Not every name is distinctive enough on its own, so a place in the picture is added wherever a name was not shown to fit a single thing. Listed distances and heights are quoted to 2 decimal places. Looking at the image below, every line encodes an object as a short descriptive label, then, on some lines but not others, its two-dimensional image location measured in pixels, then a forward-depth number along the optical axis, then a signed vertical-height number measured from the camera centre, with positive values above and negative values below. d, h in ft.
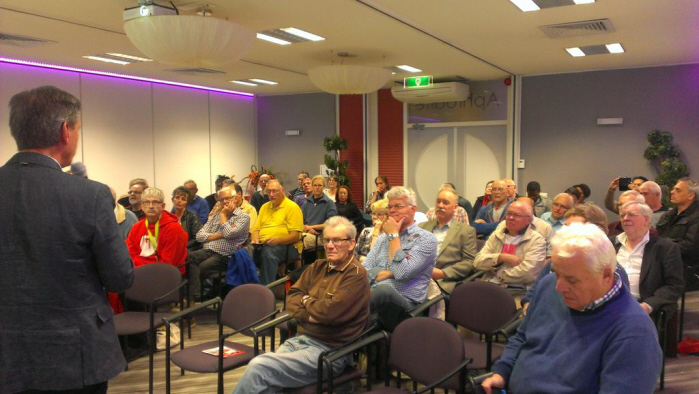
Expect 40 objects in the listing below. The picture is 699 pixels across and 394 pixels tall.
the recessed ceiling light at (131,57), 24.41 +4.87
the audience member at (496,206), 21.15 -1.75
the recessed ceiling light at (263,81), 32.37 +4.94
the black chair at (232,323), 10.62 -3.39
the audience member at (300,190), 30.76 -1.55
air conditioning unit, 31.58 +4.01
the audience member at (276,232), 20.44 -2.60
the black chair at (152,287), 13.67 -3.11
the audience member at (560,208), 17.83 -1.51
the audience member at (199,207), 24.22 -1.90
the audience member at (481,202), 25.09 -1.94
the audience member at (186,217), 20.54 -2.03
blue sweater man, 5.98 -1.94
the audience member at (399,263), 11.94 -2.34
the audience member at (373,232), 16.28 -2.09
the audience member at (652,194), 18.95 -1.15
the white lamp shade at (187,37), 14.29 +3.38
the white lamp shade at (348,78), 21.53 +3.37
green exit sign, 30.60 +4.50
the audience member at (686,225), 16.35 -2.04
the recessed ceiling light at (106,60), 25.17 +4.88
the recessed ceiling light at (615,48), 22.74 +4.75
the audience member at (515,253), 13.61 -2.32
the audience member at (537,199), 24.06 -1.73
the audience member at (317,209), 24.43 -2.05
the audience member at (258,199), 29.17 -1.90
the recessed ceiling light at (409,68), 27.61 +4.81
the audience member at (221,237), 18.85 -2.55
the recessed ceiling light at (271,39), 20.29 +4.68
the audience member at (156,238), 16.46 -2.22
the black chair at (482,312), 10.94 -3.10
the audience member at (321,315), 9.59 -2.84
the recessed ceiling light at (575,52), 23.51 +4.76
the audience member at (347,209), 26.61 -2.25
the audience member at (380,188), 31.83 -1.48
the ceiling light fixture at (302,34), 19.47 +4.70
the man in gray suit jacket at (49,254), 5.24 -0.86
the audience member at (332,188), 30.42 -1.40
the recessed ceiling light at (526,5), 16.01 +4.62
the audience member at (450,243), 14.78 -2.25
